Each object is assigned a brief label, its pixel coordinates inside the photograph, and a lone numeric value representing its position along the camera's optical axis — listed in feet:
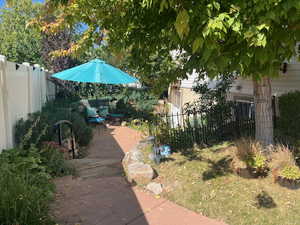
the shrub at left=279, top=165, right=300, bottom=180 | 11.72
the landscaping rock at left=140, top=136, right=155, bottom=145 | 20.02
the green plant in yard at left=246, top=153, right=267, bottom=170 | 12.74
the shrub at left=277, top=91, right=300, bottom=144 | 18.74
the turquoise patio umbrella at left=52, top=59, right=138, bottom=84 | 29.81
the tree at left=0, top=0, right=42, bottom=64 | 52.65
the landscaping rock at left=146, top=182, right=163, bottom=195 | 13.62
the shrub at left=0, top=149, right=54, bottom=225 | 9.24
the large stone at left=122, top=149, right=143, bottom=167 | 17.10
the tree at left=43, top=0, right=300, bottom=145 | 7.59
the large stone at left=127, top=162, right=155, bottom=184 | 14.62
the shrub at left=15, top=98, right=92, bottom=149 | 17.40
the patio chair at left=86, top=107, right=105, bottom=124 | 38.17
